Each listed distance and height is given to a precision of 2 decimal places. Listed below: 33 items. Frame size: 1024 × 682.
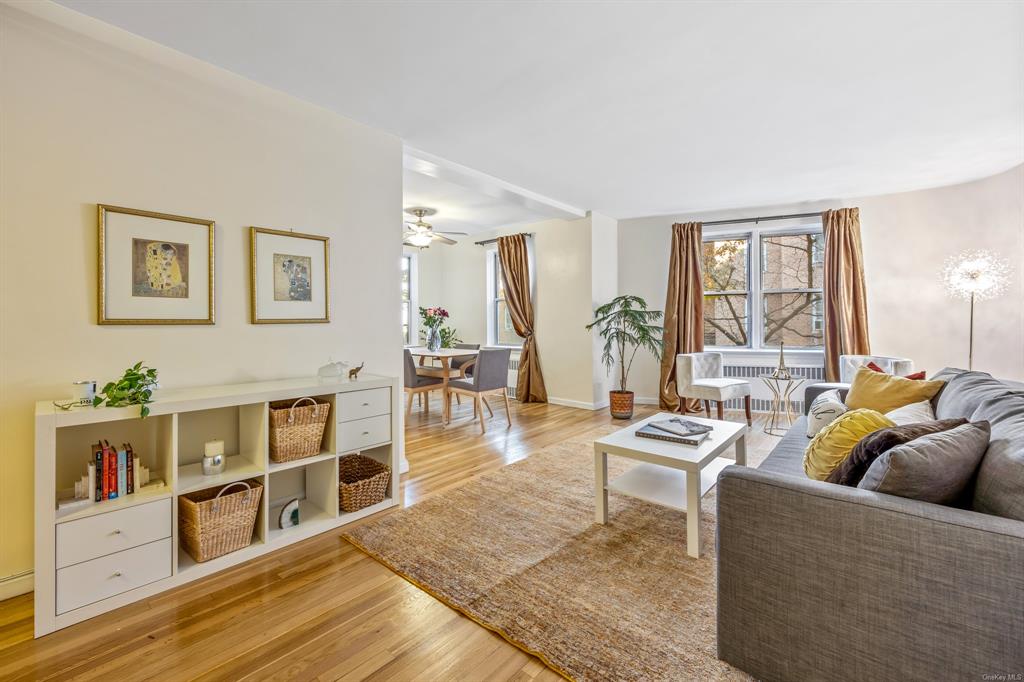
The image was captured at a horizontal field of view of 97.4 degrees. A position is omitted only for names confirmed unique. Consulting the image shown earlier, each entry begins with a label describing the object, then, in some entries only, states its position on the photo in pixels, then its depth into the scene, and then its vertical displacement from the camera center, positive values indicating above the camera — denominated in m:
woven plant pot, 5.12 -0.70
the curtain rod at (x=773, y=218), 5.08 +1.44
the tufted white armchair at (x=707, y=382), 4.52 -0.42
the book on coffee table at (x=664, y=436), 2.47 -0.53
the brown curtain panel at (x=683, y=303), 5.52 +0.48
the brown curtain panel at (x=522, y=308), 6.14 +0.48
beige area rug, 1.55 -1.03
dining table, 4.86 -0.29
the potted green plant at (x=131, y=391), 1.83 -0.20
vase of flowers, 5.71 +0.25
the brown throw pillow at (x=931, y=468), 1.20 -0.34
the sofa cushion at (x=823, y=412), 2.55 -0.41
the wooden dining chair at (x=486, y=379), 4.59 -0.38
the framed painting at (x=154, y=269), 2.05 +0.37
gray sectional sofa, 1.05 -0.62
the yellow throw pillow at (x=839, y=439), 1.64 -0.36
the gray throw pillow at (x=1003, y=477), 1.12 -0.36
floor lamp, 3.98 +0.59
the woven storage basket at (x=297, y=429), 2.28 -0.44
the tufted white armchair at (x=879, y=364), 3.85 -0.21
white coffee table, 2.17 -0.71
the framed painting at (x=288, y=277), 2.53 +0.39
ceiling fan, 5.02 +1.23
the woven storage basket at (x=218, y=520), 2.00 -0.81
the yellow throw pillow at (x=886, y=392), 2.46 -0.28
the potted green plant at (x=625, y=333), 5.18 +0.11
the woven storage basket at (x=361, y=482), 2.56 -0.82
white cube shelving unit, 1.65 -0.63
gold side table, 4.44 -0.60
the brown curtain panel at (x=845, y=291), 4.78 +0.55
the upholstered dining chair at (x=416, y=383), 4.73 -0.43
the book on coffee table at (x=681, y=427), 2.58 -0.50
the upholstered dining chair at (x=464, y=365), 4.96 -0.27
